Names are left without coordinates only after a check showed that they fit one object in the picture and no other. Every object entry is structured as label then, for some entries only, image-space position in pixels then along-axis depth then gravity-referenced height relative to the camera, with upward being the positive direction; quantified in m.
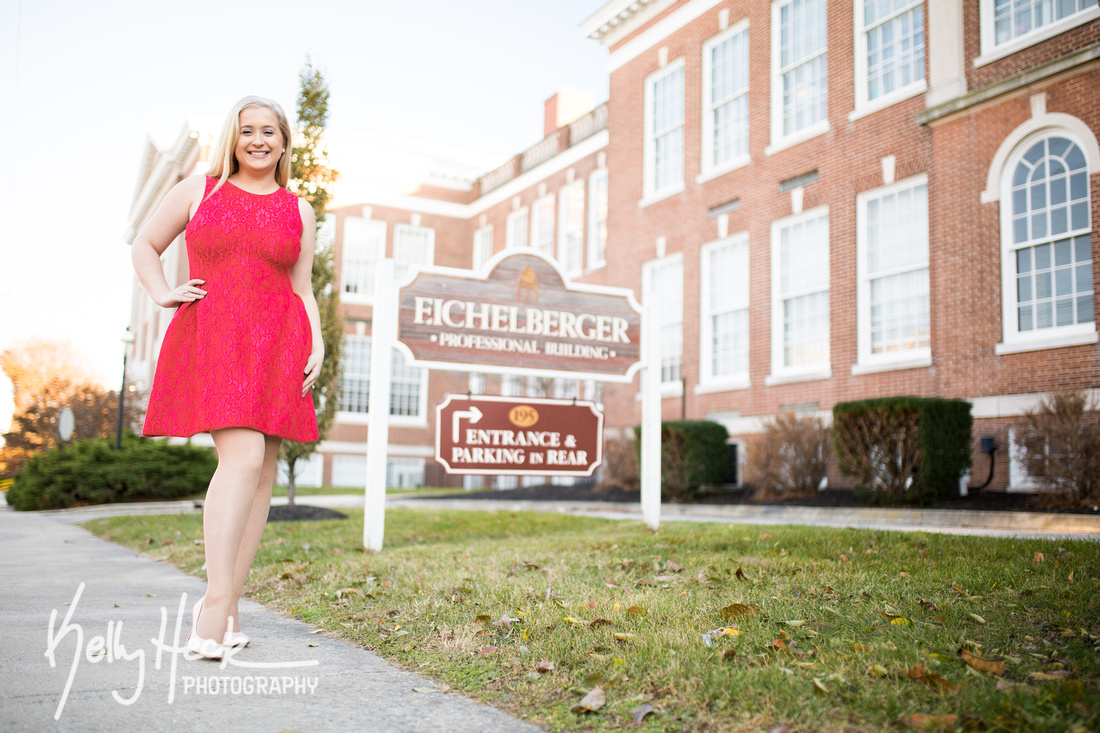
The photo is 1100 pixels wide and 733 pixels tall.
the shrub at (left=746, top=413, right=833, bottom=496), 13.12 -0.16
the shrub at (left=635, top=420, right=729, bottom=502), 14.46 -0.24
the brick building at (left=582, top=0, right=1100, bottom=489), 11.63 +4.19
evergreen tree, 11.19 +3.19
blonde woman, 3.16 +0.39
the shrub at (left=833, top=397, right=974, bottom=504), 10.73 +0.00
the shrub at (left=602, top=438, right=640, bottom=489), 16.33 -0.42
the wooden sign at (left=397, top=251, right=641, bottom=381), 7.62 +1.10
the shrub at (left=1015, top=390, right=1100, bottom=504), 9.42 +0.01
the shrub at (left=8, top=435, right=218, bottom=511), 16.48 -0.78
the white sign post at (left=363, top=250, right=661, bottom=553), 7.33 +0.94
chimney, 28.95 +11.32
